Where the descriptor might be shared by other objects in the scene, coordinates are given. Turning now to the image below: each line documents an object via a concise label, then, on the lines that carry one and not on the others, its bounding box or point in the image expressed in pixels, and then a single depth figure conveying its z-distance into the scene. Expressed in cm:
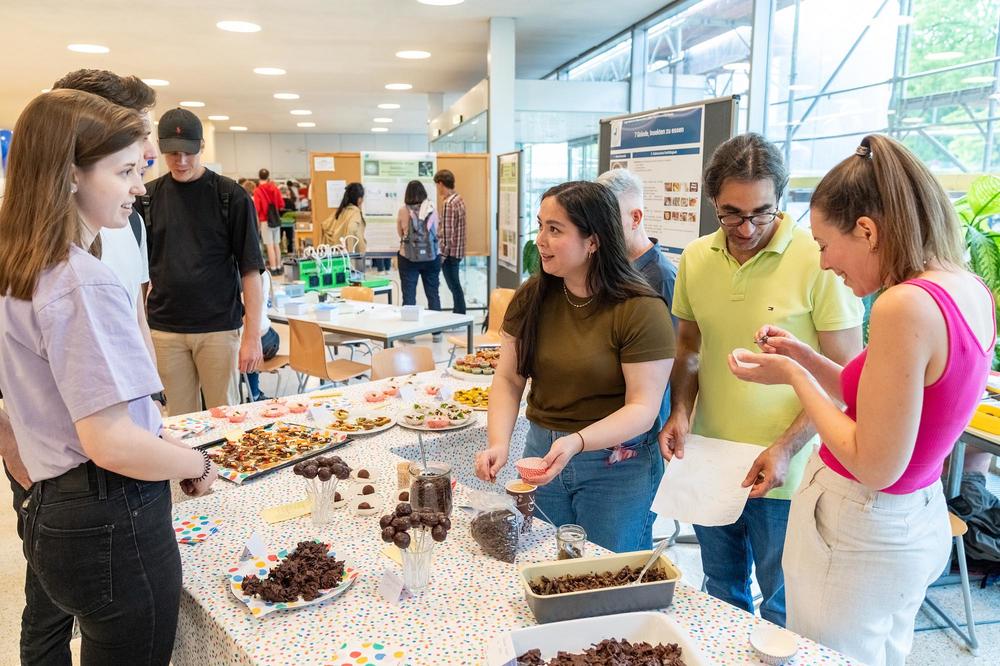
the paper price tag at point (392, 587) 135
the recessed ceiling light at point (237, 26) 597
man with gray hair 227
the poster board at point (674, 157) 319
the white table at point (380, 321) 432
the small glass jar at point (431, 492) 159
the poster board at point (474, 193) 738
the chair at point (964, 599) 241
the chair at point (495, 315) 495
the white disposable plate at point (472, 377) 301
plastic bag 150
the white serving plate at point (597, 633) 119
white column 621
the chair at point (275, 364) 465
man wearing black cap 285
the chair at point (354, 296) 544
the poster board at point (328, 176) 778
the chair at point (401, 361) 339
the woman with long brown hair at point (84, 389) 110
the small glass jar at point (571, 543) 142
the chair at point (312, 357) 434
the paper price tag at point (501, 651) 113
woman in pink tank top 108
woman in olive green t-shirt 169
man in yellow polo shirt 167
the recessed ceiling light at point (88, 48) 697
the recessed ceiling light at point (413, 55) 740
